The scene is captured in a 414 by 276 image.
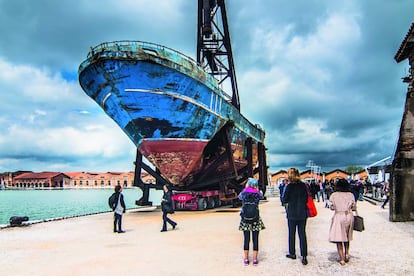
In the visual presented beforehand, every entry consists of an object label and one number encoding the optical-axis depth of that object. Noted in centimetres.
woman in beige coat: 619
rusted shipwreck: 1536
